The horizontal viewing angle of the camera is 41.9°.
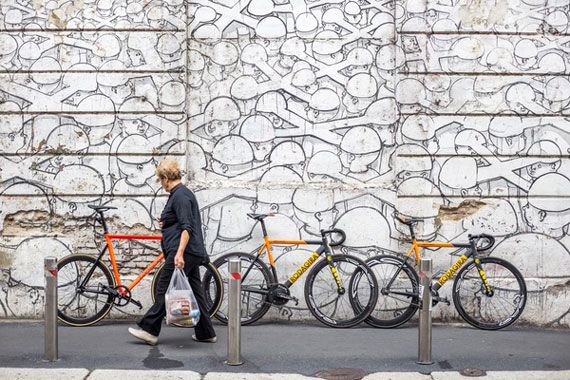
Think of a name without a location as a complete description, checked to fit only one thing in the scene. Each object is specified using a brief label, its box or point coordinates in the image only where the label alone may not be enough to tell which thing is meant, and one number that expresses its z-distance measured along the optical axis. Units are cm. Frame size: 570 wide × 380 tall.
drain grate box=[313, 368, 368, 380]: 593
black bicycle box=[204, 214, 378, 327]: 784
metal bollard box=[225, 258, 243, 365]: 596
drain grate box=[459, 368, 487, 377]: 600
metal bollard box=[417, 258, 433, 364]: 608
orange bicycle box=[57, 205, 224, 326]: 779
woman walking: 672
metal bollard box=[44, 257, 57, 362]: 601
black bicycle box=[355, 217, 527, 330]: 789
